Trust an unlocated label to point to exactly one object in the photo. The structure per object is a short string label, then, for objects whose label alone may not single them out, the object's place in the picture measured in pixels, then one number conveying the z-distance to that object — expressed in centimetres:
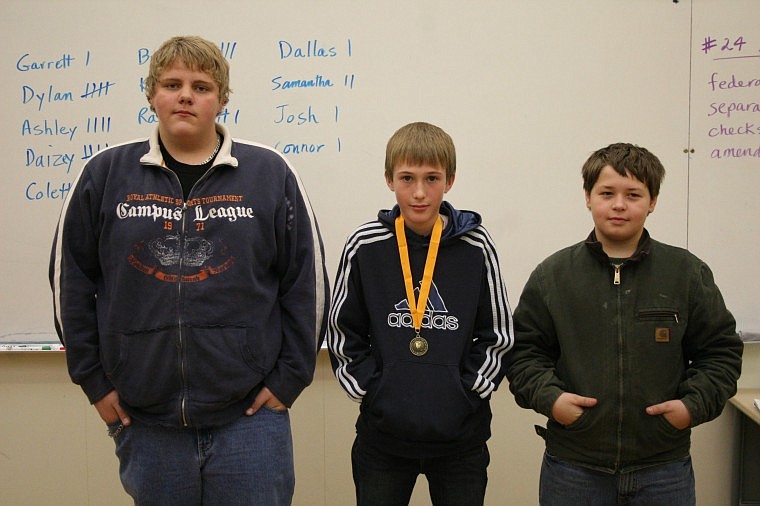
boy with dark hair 158
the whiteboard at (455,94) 238
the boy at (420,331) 160
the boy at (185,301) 151
